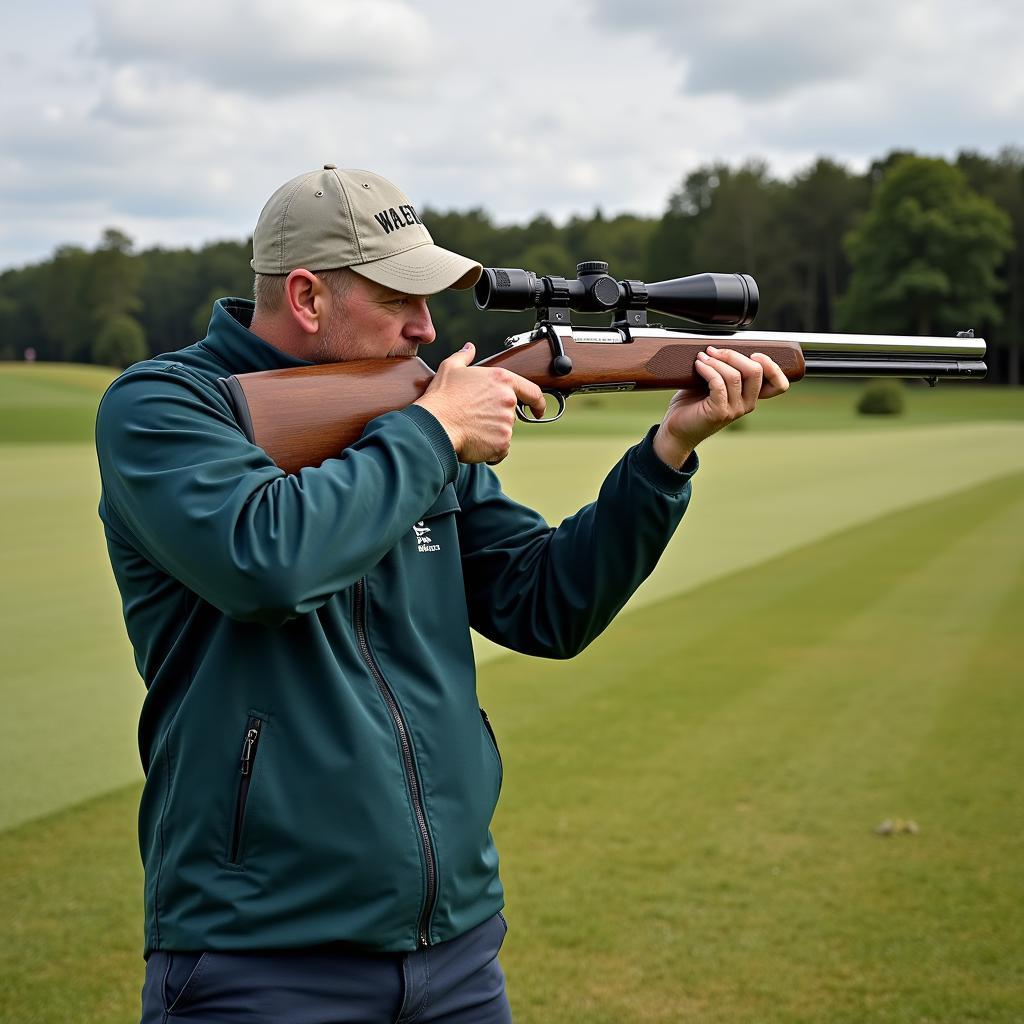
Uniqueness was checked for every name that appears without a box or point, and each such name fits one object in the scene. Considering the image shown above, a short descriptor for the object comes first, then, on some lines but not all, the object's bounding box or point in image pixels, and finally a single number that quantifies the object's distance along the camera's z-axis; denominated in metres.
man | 2.23
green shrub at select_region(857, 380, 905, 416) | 54.41
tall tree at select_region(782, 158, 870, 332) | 87.00
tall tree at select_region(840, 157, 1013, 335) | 74.56
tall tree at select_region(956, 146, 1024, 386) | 76.56
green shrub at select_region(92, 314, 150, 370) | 90.81
